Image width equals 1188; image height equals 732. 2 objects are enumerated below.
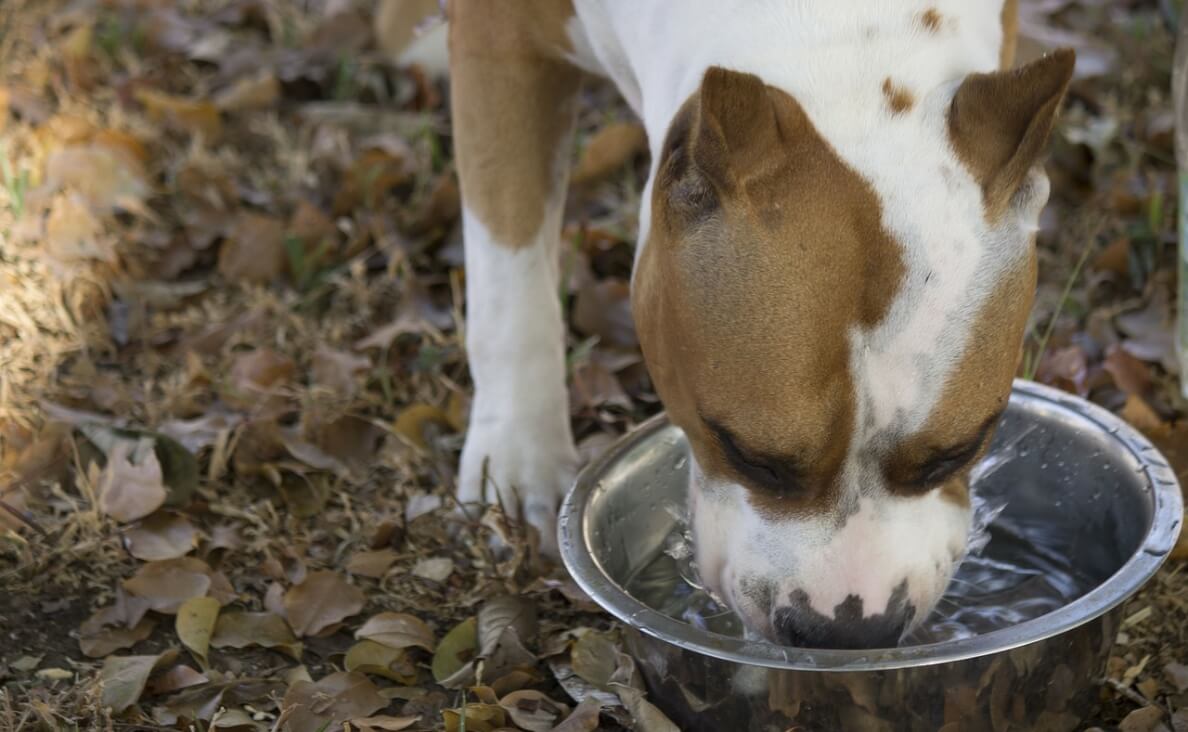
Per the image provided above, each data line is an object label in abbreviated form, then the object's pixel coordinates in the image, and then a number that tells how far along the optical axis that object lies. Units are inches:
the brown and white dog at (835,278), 76.7
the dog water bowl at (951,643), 79.6
